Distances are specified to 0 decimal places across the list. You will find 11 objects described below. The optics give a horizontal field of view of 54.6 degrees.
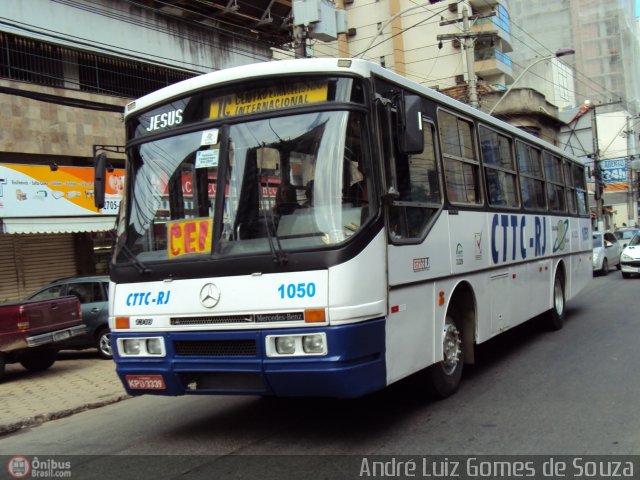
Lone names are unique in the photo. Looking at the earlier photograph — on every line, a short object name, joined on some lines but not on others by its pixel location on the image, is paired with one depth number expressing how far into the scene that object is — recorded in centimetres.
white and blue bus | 463
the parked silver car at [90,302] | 1132
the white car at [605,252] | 2205
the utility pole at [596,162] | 3309
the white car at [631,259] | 1970
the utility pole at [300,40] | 1412
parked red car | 927
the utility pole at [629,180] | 4377
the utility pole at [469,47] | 1911
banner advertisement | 1338
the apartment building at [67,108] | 1392
